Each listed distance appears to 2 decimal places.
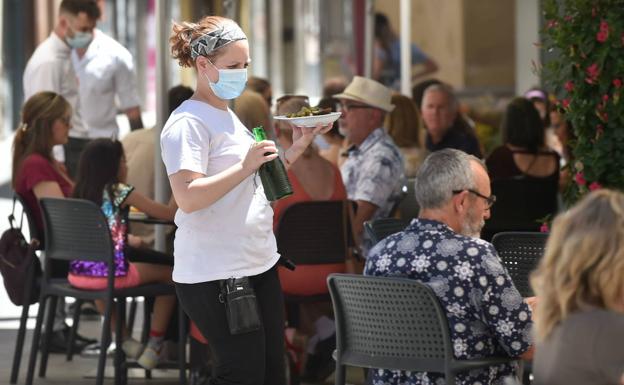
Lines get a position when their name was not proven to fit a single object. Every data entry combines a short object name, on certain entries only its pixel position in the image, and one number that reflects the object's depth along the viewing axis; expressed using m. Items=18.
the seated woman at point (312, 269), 13.52
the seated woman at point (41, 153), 14.62
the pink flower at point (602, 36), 11.17
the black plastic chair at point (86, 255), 13.09
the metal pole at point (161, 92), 14.78
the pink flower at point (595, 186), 11.34
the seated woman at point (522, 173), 15.59
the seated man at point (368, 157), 15.03
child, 13.30
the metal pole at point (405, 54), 26.70
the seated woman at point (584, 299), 6.20
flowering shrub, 11.18
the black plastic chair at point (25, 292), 14.31
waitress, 8.95
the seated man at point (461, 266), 8.52
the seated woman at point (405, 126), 17.61
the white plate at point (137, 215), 13.97
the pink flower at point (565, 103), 11.60
